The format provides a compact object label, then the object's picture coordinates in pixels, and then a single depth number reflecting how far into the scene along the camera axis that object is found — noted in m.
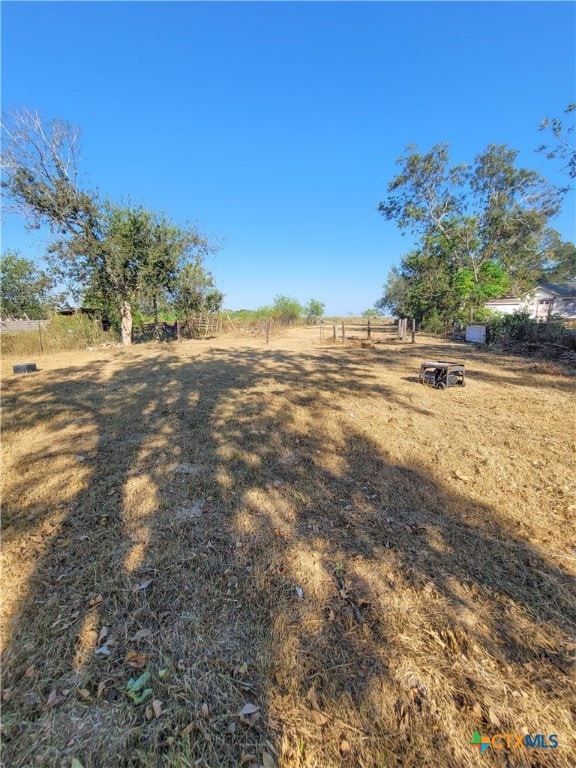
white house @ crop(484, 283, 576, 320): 24.22
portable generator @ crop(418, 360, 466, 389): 5.71
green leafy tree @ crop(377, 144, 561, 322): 18.23
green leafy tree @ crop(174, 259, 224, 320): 16.97
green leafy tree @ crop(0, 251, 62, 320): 23.70
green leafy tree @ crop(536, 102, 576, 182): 10.91
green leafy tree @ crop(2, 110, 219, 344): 12.49
